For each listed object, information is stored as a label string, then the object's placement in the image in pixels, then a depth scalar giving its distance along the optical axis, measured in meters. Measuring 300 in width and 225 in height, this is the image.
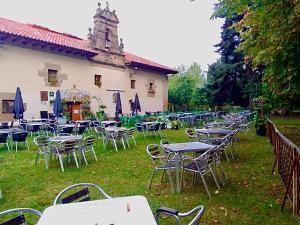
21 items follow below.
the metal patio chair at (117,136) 9.36
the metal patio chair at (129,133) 9.66
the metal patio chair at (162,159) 5.09
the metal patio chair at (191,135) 8.21
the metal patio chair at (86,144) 7.18
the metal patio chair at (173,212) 2.22
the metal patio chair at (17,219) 2.12
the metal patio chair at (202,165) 4.78
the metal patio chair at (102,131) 9.99
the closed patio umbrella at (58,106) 14.30
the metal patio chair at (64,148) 6.68
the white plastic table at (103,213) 1.97
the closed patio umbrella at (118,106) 17.42
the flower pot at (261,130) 12.28
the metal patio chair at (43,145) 6.81
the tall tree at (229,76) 23.02
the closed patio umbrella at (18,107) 12.52
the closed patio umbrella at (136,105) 19.06
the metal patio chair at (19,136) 8.85
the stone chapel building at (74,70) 15.12
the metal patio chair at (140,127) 12.01
